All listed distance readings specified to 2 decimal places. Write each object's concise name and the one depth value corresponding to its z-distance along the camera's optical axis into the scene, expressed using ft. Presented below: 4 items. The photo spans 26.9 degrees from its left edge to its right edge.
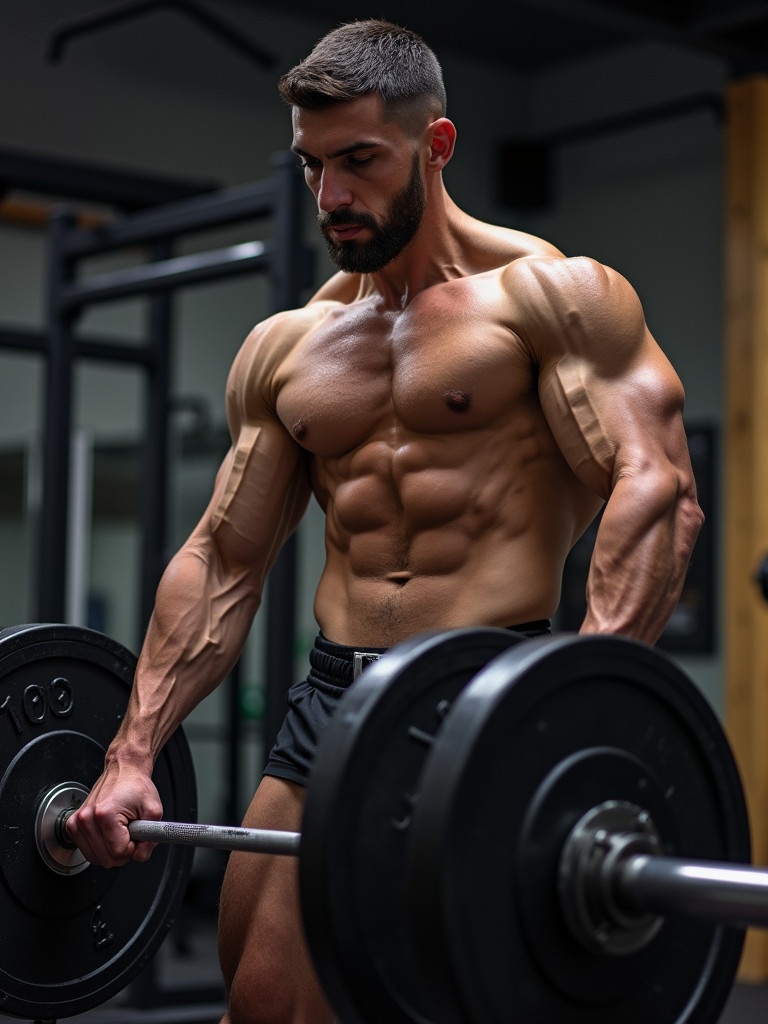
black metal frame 12.84
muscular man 6.38
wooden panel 16.89
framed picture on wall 20.93
